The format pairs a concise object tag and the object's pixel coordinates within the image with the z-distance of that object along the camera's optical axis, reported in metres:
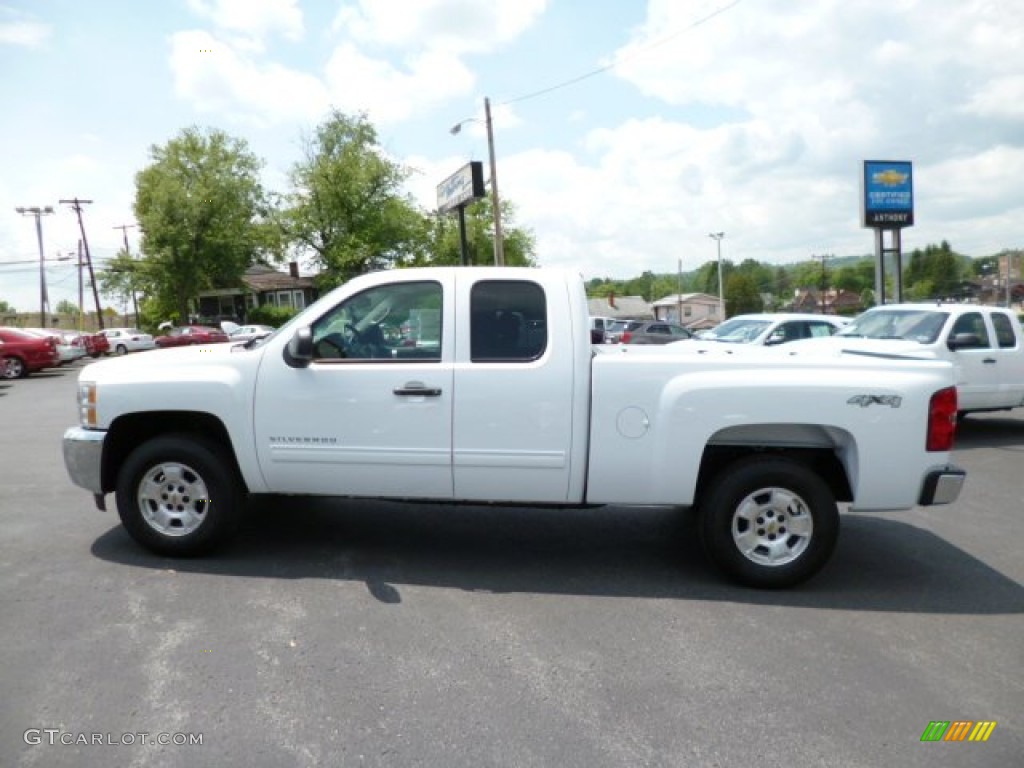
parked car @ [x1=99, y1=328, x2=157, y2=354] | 39.78
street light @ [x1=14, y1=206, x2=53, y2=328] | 54.91
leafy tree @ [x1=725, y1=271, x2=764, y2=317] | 111.94
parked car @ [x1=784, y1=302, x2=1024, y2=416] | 9.54
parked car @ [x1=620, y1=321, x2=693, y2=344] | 28.20
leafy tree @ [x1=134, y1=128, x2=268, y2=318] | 50.66
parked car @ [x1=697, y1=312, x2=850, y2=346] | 13.61
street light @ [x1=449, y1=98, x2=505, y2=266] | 26.64
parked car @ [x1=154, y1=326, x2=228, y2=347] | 39.00
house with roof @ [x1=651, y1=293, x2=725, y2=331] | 112.49
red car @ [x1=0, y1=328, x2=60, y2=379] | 21.95
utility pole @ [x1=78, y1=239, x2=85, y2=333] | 56.59
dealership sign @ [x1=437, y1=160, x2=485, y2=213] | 19.41
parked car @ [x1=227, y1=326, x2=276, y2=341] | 36.28
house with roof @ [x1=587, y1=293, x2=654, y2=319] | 90.54
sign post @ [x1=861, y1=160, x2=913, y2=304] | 27.14
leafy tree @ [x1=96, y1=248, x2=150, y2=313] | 52.31
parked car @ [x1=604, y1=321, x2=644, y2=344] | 30.16
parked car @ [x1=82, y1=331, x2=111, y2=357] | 33.09
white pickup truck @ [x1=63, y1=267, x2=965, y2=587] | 4.54
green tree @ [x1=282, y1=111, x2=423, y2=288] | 53.16
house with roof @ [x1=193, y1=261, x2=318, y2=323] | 65.62
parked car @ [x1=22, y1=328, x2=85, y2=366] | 24.35
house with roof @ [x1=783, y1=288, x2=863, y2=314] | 115.69
